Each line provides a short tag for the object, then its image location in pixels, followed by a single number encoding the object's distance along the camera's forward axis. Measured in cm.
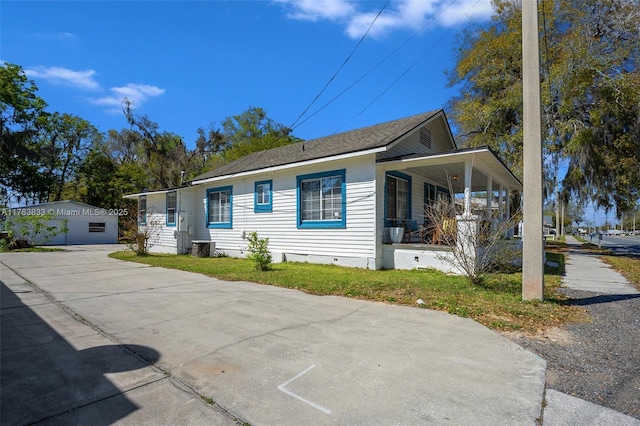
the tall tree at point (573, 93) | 1417
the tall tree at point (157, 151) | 3491
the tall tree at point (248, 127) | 3997
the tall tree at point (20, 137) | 3012
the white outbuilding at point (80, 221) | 2591
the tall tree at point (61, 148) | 3397
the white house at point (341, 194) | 1030
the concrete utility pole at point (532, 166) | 591
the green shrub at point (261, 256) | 1011
